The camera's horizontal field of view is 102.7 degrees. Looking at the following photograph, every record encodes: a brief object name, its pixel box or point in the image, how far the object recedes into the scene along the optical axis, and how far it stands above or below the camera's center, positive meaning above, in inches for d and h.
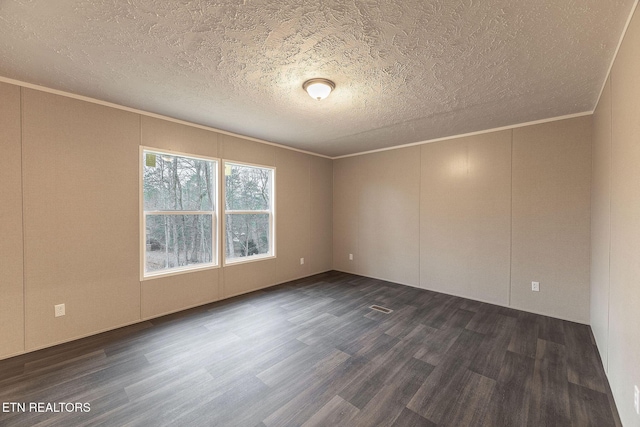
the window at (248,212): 161.3 +0.0
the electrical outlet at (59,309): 103.0 -39.3
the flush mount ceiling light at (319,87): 91.7 +45.2
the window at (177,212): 129.3 +0.1
